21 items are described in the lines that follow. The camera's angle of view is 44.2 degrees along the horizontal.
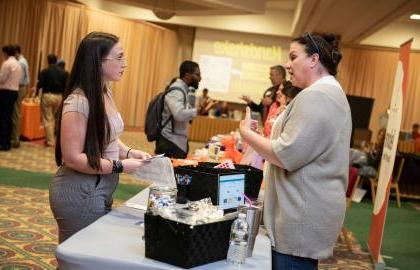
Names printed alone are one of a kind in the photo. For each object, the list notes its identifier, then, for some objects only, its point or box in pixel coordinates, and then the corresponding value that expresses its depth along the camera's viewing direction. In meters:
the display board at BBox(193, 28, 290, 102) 14.27
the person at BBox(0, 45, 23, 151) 7.48
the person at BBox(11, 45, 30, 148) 7.80
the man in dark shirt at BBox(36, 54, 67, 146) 8.41
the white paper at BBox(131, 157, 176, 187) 2.21
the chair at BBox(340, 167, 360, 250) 4.72
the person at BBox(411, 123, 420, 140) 11.56
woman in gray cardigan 1.72
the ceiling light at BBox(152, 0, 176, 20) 9.59
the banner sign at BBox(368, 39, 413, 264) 4.20
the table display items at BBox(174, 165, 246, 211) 1.96
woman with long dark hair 1.95
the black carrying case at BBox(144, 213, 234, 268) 1.58
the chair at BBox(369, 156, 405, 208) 7.37
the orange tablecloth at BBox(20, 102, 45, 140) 8.66
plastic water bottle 1.74
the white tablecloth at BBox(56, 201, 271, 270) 1.62
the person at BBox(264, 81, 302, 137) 3.39
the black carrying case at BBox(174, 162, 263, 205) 1.98
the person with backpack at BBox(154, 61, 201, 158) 4.25
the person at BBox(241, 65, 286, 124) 5.16
